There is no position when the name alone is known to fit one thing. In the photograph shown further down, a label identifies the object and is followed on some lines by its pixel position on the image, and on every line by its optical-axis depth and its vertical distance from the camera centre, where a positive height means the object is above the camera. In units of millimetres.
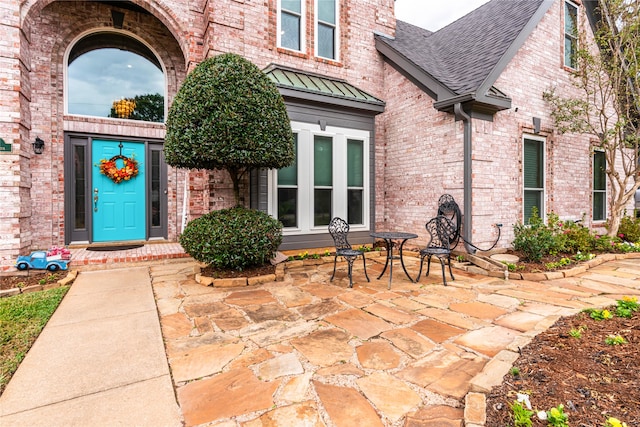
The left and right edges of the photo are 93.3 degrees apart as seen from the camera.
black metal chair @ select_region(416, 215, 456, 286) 4317 -495
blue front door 6305 +308
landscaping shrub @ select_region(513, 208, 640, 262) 5211 -605
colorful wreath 6316 +904
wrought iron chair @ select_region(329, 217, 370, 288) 4348 -492
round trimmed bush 4273 -403
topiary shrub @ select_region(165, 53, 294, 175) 4211 +1306
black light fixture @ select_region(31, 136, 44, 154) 5629 +1247
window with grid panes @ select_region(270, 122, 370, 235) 5898 +588
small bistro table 4238 -380
